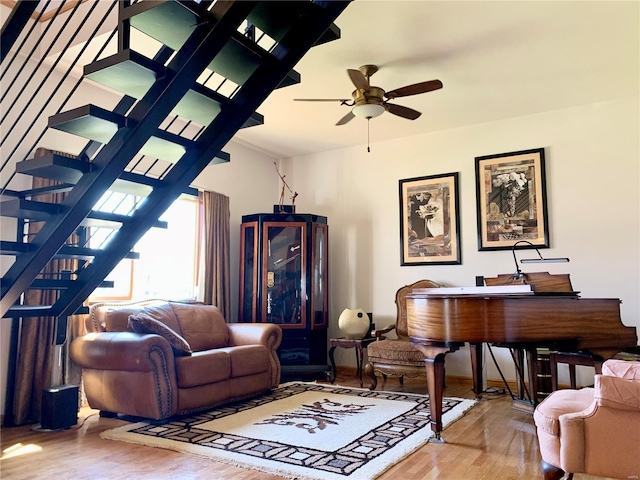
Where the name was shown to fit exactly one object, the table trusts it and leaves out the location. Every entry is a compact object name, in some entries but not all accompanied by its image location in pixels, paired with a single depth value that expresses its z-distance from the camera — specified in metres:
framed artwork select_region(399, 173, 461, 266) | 5.34
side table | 4.92
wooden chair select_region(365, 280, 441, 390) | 4.36
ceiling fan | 3.59
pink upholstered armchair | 1.71
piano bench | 3.24
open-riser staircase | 2.11
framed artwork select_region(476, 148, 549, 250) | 4.91
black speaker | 3.29
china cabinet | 5.28
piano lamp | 3.63
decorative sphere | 5.03
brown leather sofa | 3.33
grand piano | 2.71
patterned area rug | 2.55
